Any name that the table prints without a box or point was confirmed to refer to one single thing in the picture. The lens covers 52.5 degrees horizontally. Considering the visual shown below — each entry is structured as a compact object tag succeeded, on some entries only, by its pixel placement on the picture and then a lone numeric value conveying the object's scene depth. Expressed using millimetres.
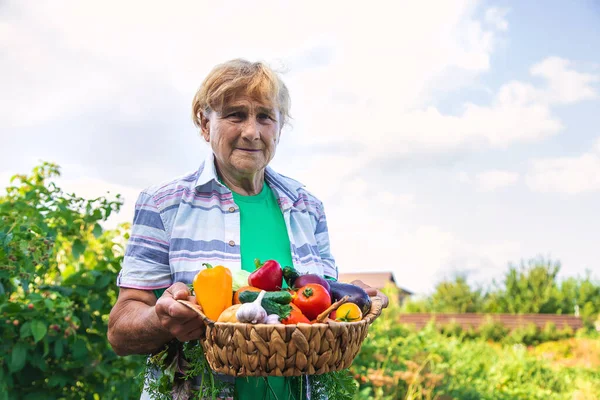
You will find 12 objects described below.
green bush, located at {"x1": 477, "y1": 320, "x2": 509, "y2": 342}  16734
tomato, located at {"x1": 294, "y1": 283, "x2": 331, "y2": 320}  1778
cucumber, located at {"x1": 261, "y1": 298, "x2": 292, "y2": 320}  1660
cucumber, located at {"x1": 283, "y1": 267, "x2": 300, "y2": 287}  1946
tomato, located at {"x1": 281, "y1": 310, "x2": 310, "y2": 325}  1667
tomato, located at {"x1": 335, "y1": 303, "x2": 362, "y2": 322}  1748
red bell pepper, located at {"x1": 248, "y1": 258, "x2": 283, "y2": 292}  1812
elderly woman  2010
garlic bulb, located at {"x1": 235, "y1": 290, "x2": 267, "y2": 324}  1579
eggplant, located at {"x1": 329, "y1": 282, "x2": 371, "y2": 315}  1895
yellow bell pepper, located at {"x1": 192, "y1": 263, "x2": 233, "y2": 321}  1716
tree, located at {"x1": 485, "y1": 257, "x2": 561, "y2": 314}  22656
